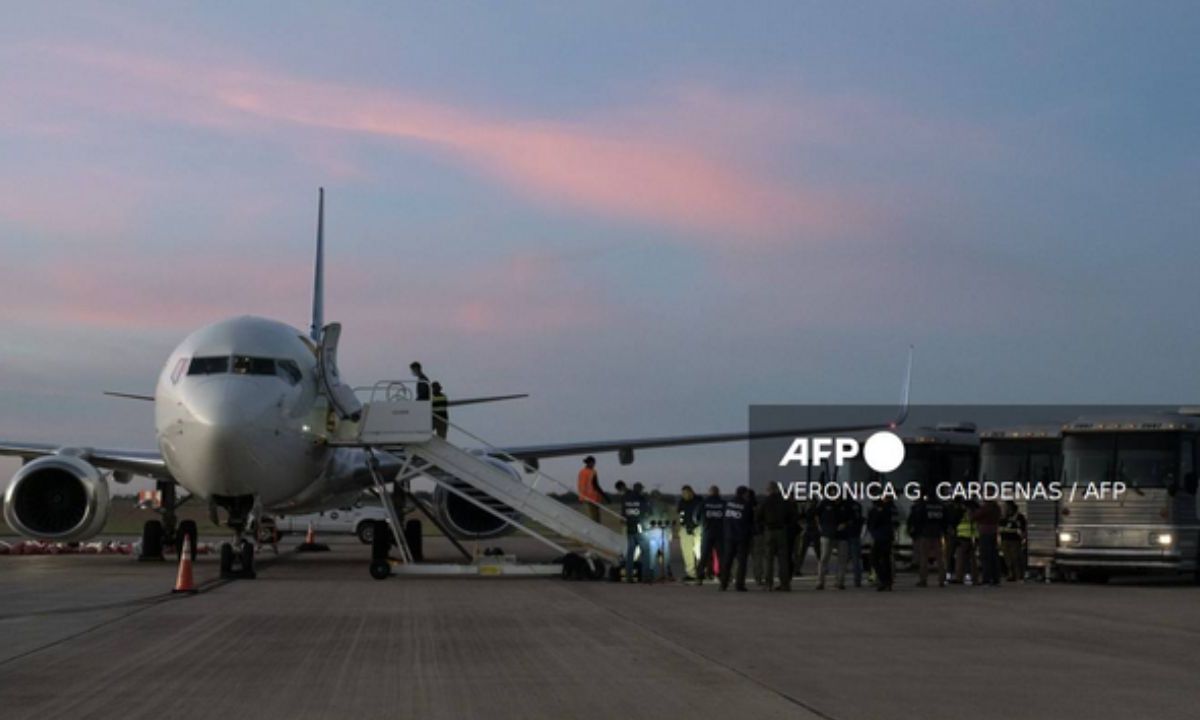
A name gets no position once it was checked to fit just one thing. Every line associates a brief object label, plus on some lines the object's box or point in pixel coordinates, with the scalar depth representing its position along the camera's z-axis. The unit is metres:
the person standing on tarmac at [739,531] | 23.61
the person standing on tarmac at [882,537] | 24.06
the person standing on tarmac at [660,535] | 24.98
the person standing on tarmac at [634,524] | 24.61
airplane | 23.45
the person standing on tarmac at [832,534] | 24.38
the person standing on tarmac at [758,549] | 24.39
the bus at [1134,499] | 25.39
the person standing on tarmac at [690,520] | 25.80
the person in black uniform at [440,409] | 27.03
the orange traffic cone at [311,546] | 41.28
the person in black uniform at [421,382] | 26.06
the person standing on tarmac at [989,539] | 25.45
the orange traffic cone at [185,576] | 20.31
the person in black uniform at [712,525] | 24.40
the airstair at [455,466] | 24.92
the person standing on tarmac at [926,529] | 25.17
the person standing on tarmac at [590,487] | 27.79
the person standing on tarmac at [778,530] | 23.61
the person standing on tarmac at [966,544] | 26.53
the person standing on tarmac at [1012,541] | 27.92
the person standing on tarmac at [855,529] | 24.50
